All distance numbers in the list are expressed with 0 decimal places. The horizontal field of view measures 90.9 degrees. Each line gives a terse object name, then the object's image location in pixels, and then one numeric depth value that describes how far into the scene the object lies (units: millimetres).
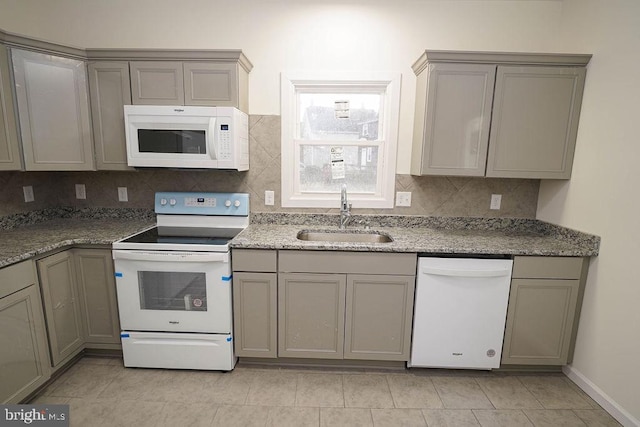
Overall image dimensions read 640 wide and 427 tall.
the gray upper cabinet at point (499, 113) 2076
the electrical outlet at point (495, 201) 2545
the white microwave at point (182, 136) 2117
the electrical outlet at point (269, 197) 2593
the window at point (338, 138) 2455
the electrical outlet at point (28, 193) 2439
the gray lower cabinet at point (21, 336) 1630
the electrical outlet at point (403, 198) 2572
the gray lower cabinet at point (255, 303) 2053
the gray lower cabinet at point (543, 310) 2010
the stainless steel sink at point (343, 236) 2447
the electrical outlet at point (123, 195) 2633
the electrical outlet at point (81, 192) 2643
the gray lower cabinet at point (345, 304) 2037
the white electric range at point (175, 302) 2002
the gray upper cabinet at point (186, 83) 2156
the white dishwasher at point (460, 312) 2012
